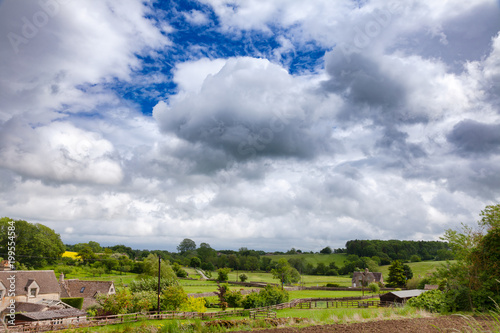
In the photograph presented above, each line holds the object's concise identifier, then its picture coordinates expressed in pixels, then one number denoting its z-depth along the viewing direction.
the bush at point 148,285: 44.35
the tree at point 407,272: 85.34
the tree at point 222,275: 87.09
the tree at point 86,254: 88.88
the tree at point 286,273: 79.63
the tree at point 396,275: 76.00
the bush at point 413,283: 65.88
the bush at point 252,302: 44.78
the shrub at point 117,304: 34.91
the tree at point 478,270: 20.38
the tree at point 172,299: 38.28
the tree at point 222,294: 46.12
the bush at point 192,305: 38.44
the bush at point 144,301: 37.35
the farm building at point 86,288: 47.09
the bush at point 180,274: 90.91
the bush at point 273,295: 45.88
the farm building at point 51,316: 29.30
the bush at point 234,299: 45.88
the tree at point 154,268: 56.00
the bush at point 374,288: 69.20
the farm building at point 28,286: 38.34
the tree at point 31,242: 72.88
